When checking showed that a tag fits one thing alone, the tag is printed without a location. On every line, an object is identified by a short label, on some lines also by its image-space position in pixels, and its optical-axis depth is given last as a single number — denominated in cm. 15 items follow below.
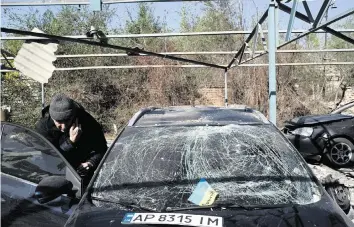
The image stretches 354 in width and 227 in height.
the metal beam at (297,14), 559
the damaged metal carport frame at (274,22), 485
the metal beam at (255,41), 716
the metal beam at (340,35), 543
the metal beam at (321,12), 471
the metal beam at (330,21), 430
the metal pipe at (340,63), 1041
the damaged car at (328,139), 877
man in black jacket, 394
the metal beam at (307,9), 528
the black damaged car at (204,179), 225
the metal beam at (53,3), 545
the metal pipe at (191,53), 948
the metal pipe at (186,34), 762
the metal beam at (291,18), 513
